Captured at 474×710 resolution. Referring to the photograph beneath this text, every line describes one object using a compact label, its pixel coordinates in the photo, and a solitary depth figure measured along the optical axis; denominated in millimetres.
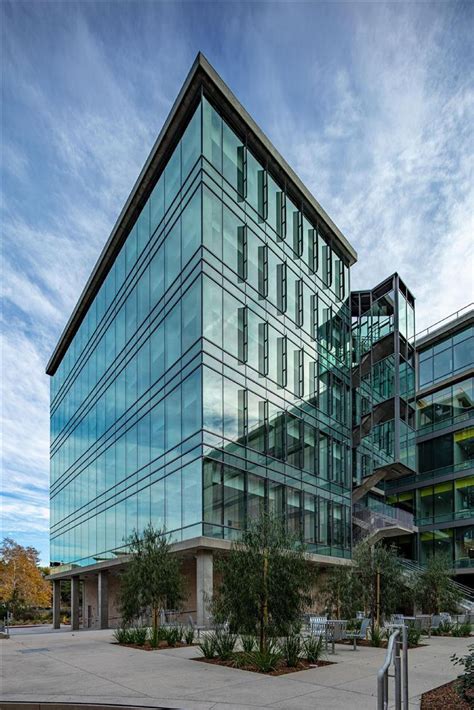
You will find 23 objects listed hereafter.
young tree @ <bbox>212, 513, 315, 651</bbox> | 13938
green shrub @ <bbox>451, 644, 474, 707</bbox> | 7258
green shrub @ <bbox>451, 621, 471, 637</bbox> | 23781
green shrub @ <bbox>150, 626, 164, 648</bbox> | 18266
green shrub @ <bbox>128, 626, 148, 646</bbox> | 19078
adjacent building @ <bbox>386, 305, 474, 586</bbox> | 45062
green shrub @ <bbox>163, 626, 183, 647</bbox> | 18531
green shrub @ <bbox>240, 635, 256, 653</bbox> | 14148
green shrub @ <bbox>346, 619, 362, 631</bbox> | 20050
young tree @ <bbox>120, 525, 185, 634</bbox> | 19156
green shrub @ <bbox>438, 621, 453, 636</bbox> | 24062
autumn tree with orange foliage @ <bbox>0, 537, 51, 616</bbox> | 60656
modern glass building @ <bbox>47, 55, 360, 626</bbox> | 25797
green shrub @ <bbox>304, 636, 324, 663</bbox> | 14180
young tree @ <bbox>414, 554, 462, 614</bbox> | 26938
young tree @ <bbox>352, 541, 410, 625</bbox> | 20281
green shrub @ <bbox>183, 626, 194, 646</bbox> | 18891
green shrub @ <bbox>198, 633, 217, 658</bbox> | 14664
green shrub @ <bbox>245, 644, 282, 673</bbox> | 12805
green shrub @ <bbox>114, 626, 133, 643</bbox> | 19688
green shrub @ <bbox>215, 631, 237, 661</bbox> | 14406
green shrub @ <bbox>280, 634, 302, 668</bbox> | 13453
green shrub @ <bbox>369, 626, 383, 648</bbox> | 18734
